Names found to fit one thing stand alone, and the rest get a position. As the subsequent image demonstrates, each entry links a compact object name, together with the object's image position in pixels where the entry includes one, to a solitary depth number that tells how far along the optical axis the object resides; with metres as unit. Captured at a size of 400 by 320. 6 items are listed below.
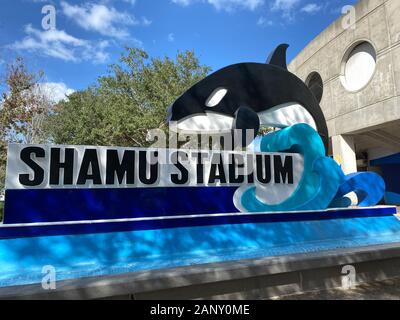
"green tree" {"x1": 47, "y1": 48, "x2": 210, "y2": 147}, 16.66
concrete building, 15.21
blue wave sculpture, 8.08
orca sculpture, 7.34
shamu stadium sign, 6.12
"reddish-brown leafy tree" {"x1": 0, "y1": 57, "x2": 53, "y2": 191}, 14.27
